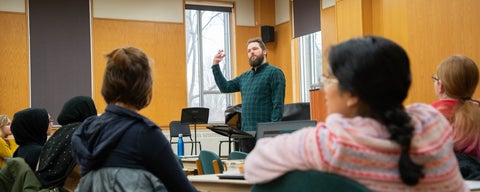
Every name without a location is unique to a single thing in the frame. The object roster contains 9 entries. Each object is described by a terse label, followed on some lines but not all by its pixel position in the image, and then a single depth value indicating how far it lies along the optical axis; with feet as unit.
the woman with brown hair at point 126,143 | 6.27
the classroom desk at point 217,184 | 7.21
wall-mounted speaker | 36.37
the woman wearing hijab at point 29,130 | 11.73
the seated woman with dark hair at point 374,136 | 3.79
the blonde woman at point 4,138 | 15.94
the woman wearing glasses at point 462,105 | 8.30
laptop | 10.99
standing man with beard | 17.13
